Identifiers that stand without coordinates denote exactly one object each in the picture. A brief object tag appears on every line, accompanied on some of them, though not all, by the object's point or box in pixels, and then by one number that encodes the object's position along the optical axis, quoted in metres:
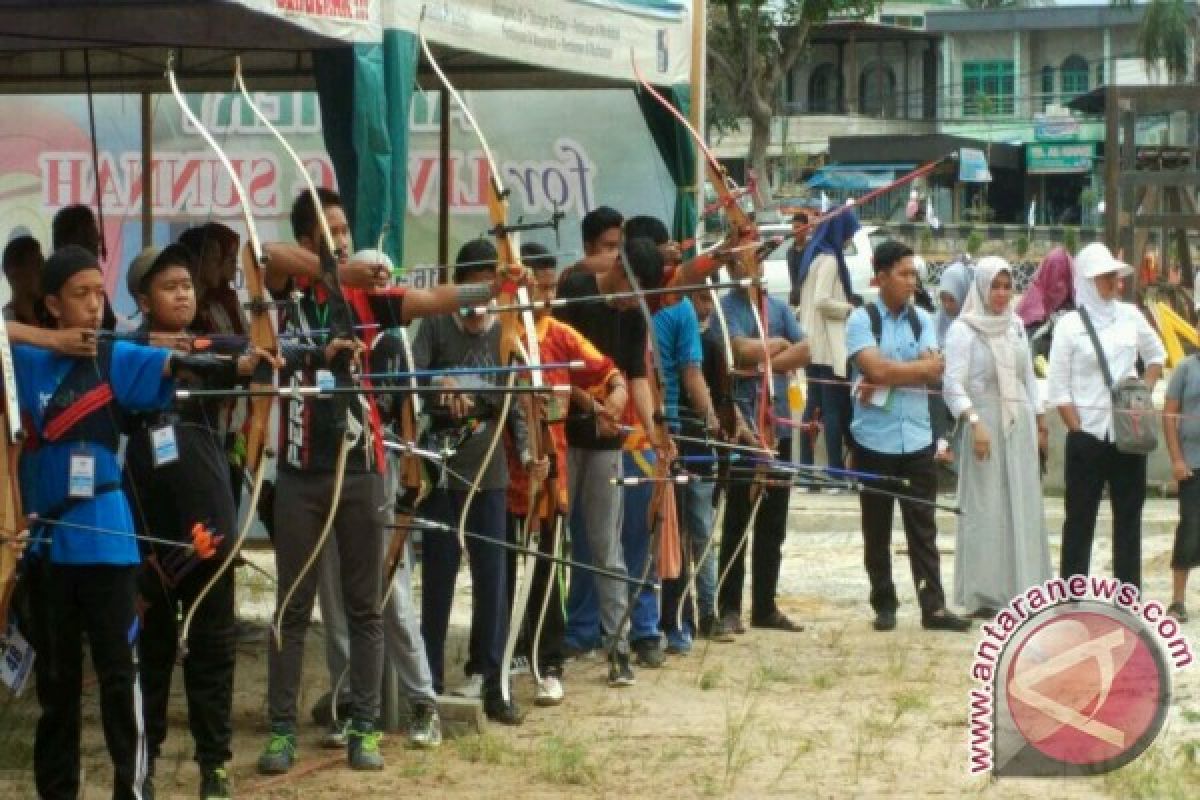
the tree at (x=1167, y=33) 62.44
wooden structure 19.44
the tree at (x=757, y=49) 46.34
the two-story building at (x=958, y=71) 71.44
